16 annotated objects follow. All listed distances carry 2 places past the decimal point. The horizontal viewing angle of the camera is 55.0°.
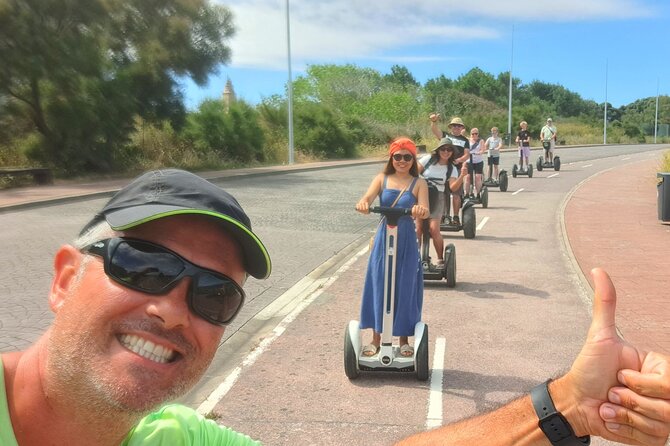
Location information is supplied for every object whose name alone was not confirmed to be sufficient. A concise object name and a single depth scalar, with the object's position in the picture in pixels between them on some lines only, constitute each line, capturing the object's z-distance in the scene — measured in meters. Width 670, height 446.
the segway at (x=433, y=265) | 7.96
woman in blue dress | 5.19
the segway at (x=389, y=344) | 5.02
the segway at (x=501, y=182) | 20.69
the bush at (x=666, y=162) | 18.26
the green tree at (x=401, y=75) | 105.81
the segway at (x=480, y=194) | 16.44
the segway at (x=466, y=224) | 11.80
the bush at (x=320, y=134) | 42.19
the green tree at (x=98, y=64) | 22.33
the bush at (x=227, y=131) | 33.12
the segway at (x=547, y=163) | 28.55
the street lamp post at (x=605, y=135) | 69.80
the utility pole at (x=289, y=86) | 34.31
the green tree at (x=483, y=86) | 95.94
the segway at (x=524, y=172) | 26.00
